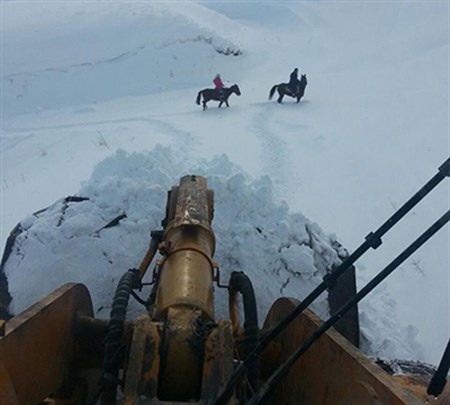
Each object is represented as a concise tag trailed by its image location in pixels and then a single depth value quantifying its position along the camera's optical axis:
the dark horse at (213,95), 17.05
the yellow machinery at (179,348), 2.50
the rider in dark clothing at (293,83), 17.06
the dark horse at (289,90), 17.05
